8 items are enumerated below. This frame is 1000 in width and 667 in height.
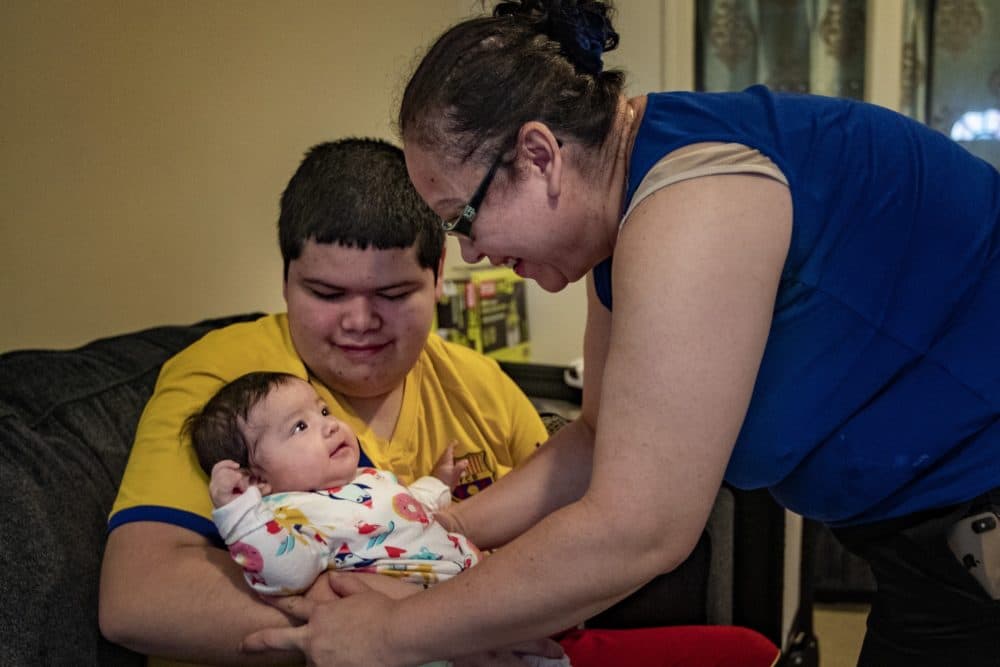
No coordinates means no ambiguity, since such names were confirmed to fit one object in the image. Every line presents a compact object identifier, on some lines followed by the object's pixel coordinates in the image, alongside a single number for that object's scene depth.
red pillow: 1.51
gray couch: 1.20
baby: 1.20
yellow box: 3.02
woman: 0.86
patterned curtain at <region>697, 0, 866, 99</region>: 3.46
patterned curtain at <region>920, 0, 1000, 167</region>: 3.34
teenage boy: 1.23
